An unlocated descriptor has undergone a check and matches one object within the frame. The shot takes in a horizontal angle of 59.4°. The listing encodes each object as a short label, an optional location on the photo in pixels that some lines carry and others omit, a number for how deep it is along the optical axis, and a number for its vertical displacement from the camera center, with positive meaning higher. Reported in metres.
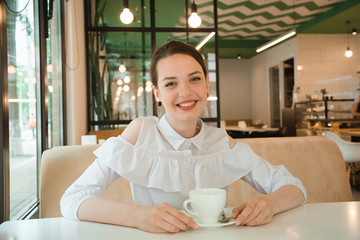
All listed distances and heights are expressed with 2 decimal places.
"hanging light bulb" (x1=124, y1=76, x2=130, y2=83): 4.71 +0.64
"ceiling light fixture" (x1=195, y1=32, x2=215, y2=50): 4.88 +1.24
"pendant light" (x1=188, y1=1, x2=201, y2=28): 3.89 +1.26
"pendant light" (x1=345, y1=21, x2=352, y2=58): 8.34 +1.71
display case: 7.26 +0.17
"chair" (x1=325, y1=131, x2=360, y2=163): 3.94 -0.41
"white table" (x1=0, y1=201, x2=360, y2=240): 0.73 -0.27
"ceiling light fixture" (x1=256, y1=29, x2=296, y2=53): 6.93 +1.85
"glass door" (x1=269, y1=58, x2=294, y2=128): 10.00 +1.01
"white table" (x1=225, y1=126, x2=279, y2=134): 6.95 -0.23
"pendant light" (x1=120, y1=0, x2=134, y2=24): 3.64 +1.24
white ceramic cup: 0.79 -0.22
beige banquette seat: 1.67 -0.26
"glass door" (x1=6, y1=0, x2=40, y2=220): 1.80 +0.12
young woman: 1.08 -0.13
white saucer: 0.79 -0.26
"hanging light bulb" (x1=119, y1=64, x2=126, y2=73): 4.68 +0.80
